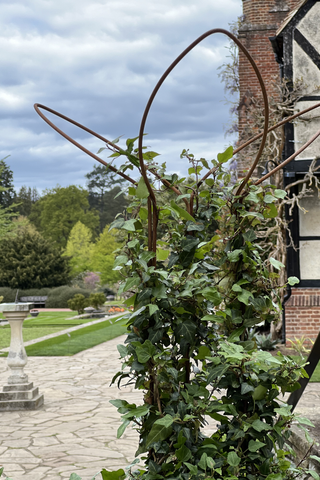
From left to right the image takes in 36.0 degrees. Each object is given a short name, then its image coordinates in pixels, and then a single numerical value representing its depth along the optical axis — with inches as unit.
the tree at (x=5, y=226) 1260.1
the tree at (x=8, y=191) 2139.5
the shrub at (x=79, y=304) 883.9
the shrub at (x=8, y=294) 1175.0
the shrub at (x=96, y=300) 903.1
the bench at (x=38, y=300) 1205.1
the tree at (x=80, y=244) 1806.1
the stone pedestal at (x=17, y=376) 252.7
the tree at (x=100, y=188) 2628.0
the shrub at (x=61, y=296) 1159.9
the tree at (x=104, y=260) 1366.9
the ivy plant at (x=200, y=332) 73.8
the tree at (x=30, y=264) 1258.0
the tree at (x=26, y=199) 2427.4
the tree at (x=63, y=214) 2145.7
